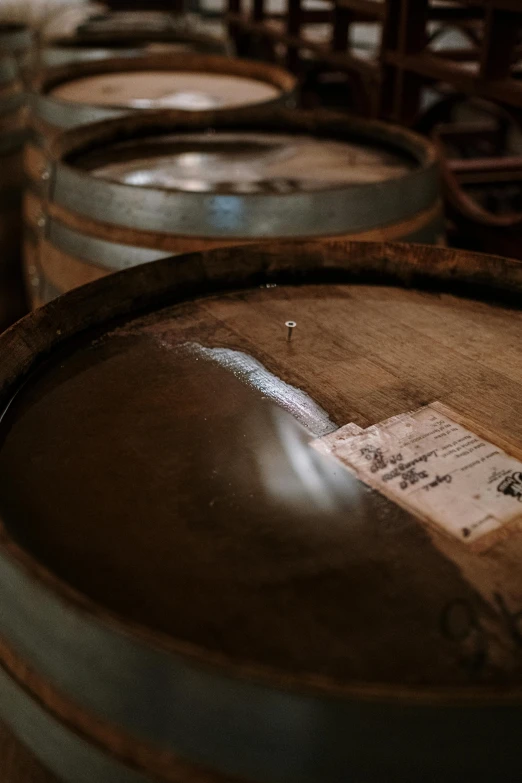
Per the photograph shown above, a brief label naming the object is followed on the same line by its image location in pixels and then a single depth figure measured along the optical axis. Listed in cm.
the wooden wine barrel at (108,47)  435
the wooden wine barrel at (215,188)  193
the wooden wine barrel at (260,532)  81
